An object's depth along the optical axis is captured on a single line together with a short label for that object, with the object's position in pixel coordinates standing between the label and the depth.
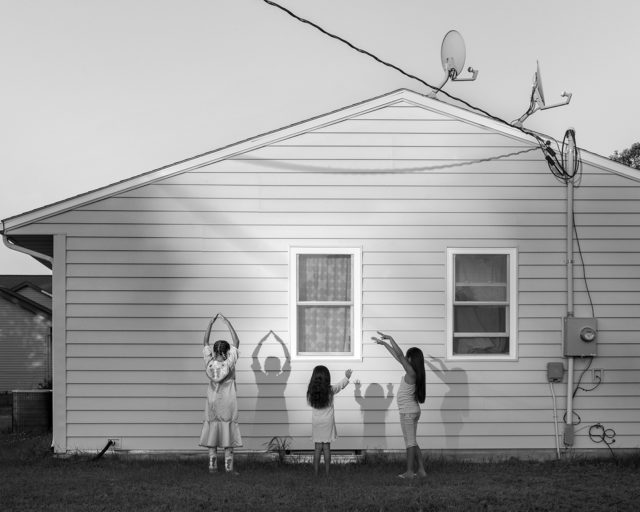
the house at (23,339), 39.19
